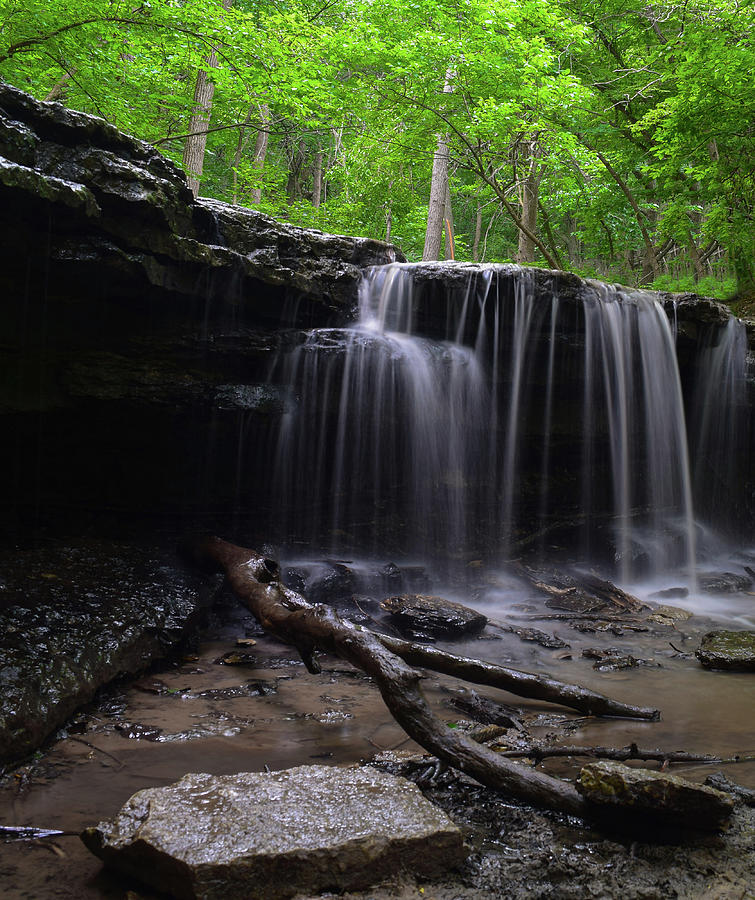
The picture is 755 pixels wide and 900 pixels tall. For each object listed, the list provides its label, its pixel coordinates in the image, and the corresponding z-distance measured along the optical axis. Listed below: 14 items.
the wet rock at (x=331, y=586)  6.62
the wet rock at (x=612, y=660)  5.13
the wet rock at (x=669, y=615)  6.84
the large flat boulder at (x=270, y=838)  1.98
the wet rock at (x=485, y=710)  3.82
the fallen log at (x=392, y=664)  2.65
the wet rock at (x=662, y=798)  2.31
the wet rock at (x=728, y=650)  5.03
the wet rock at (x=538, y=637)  5.81
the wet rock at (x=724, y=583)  8.68
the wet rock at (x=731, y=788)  2.66
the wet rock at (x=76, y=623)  3.55
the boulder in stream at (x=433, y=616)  5.86
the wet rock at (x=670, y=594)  8.36
